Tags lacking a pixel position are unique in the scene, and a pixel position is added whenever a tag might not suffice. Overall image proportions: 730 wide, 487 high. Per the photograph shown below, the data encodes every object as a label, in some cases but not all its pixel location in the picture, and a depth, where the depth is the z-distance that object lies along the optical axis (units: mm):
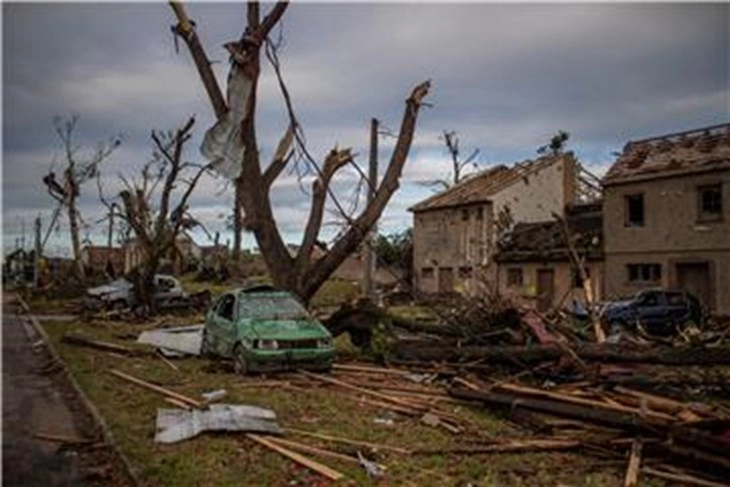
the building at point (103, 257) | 73250
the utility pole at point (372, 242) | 27484
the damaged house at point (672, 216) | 30281
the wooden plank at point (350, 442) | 8539
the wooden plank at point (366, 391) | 11015
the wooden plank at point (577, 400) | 8992
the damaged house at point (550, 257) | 35750
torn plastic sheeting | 18203
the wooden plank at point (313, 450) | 8164
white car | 34500
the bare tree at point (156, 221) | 33656
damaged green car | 14312
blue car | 25516
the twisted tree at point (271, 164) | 18047
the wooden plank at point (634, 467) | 7348
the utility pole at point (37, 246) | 61831
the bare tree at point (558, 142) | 56344
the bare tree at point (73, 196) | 51219
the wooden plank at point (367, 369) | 14203
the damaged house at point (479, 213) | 42688
